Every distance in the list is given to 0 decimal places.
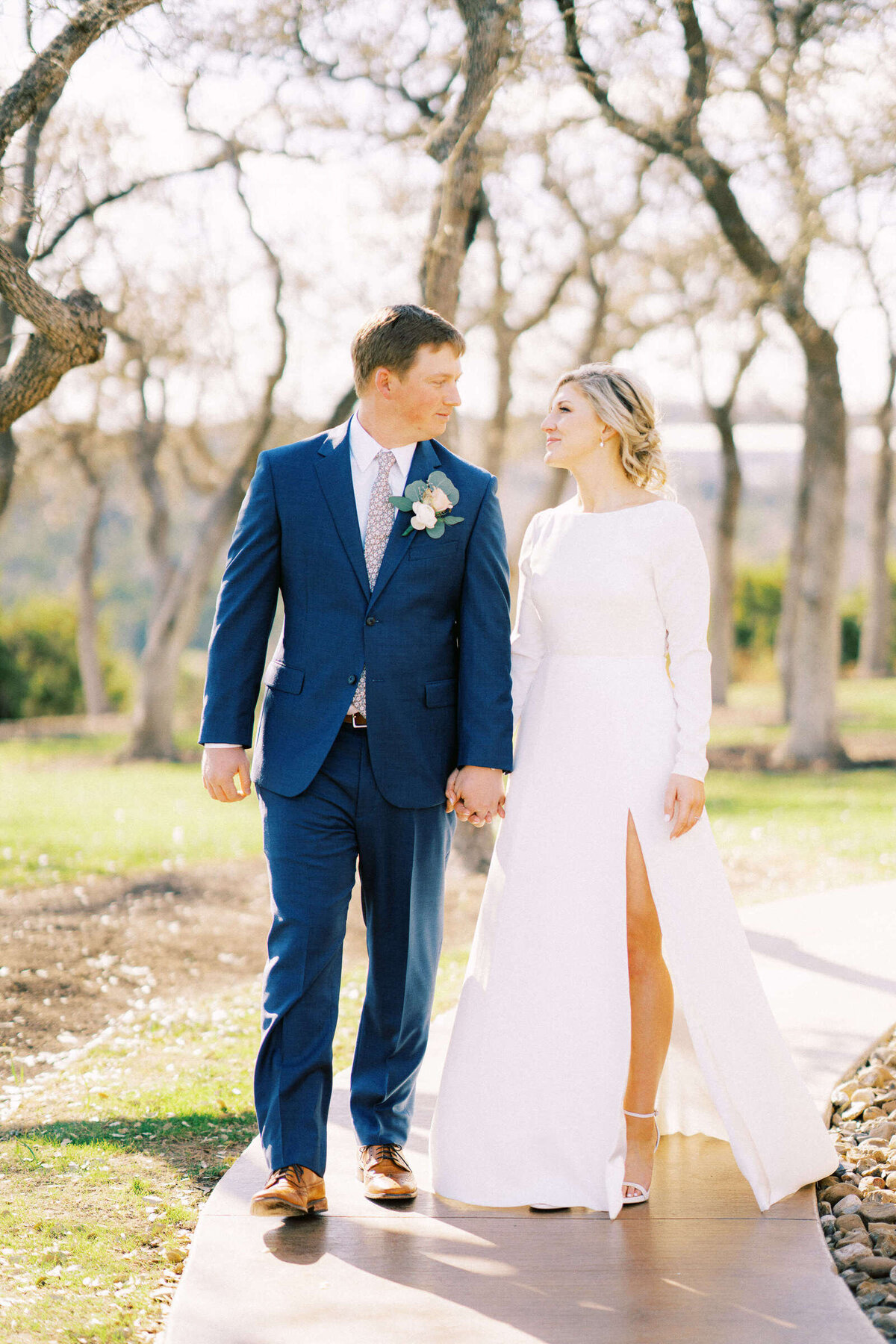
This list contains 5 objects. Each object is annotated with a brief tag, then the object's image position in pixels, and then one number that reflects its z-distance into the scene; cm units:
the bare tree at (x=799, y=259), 998
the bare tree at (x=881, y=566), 2267
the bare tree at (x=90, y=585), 2186
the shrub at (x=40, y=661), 2475
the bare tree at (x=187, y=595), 1644
